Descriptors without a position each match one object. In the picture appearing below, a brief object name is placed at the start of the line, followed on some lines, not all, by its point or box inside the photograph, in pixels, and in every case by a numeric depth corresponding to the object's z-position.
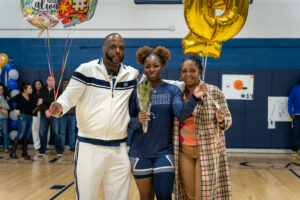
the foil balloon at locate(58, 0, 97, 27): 2.92
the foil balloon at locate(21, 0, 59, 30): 2.98
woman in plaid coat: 2.43
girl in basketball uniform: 2.33
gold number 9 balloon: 2.59
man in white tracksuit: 2.31
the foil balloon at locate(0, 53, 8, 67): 6.88
